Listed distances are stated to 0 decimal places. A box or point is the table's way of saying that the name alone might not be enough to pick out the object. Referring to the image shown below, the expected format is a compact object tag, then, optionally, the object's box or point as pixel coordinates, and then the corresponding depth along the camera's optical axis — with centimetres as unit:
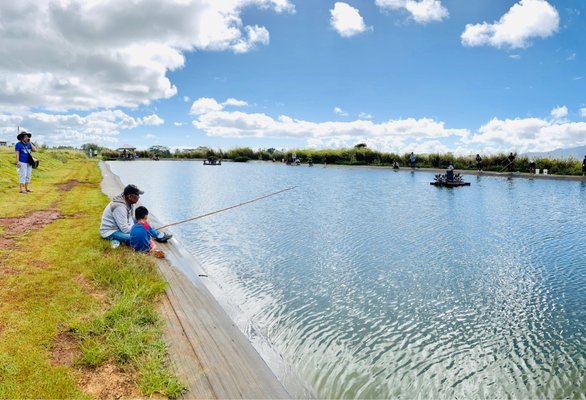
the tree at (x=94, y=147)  9635
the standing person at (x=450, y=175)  2314
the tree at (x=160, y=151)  7144
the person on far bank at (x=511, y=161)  3238
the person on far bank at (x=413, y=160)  3765
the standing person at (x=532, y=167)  3152
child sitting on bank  698
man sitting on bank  724
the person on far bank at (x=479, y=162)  3288
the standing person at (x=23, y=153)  1304
